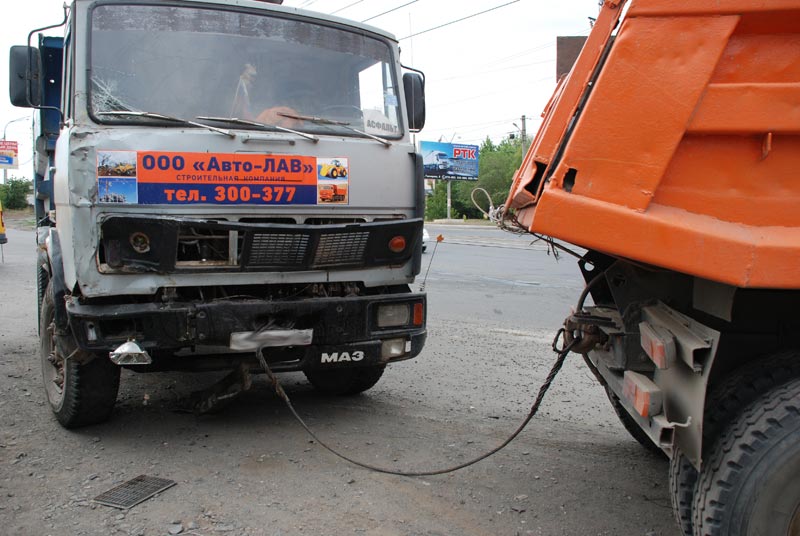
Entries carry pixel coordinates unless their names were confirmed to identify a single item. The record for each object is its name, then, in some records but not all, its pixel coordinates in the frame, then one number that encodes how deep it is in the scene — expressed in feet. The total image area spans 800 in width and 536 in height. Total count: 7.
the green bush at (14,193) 148.15
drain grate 11.62
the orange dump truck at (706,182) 7.63
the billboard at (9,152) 140.38
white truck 12.93
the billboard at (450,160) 204.85
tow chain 11.27
